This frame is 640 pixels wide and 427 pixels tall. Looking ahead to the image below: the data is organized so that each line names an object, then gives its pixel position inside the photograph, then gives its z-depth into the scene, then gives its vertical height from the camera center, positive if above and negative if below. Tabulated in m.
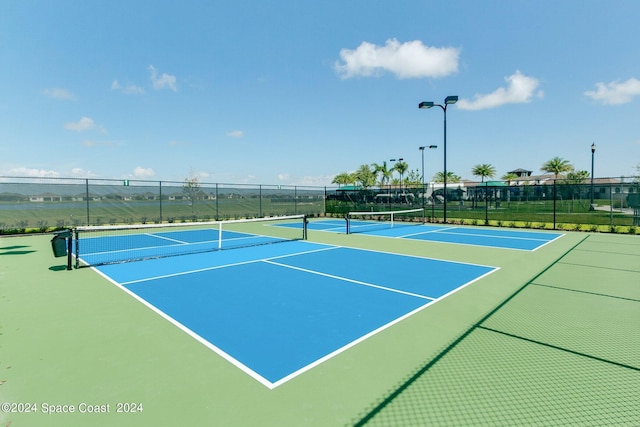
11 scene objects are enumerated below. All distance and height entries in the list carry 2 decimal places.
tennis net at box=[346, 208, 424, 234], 20.19 -1.60
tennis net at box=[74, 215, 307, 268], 10.99 -1.72
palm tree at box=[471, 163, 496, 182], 85.18 +6.62
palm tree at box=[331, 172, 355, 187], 102.56 +5.89
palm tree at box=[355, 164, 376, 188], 84.34 +5.70
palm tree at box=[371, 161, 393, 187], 80.41 +6.39
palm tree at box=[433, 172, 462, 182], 88.46 +5.61
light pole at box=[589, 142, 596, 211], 30.51 +4.17
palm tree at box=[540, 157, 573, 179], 73.38 +6.62
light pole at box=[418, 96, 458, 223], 18.67 +5.21
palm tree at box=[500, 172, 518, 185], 84.75 +5.24
